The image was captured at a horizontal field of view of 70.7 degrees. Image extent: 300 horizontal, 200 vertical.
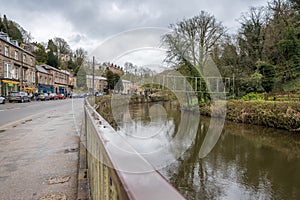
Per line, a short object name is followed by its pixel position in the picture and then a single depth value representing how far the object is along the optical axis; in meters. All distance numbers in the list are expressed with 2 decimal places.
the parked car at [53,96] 28.31
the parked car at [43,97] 25.94
